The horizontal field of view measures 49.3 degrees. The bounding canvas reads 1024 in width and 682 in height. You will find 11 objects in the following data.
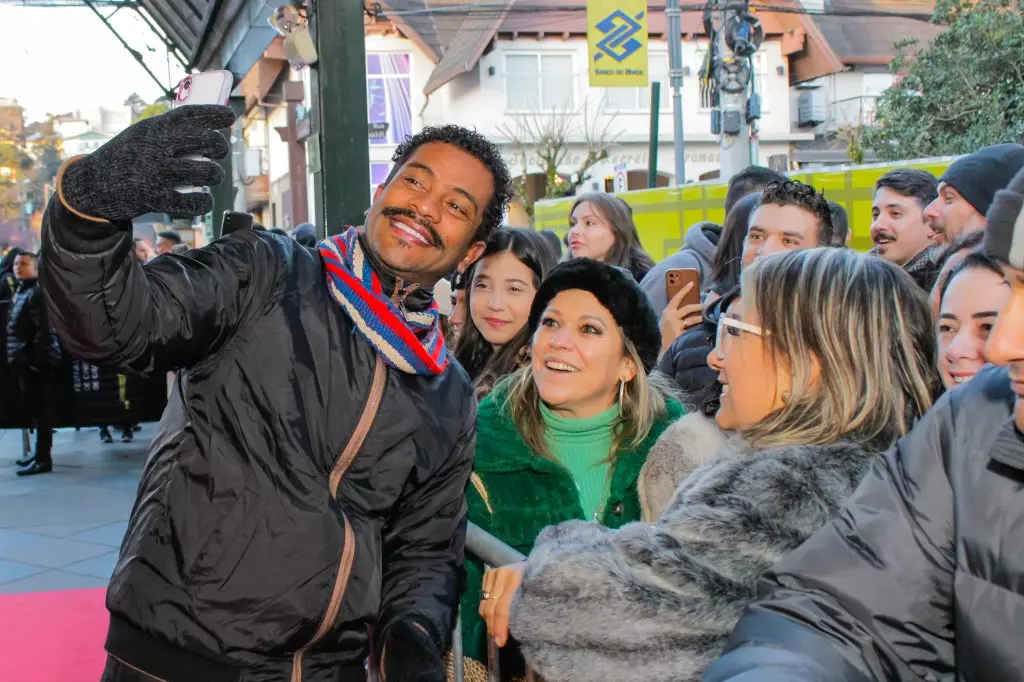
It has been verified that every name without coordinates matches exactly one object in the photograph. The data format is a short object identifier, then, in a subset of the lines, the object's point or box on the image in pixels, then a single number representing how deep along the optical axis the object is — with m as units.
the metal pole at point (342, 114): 6.42
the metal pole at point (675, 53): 17.33
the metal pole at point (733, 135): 15.73
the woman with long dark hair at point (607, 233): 6.04
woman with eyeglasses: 1.97
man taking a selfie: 2.04
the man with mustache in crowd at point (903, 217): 5.04
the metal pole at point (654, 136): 15.43
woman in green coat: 3.11
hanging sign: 19.52
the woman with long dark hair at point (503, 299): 4.22
